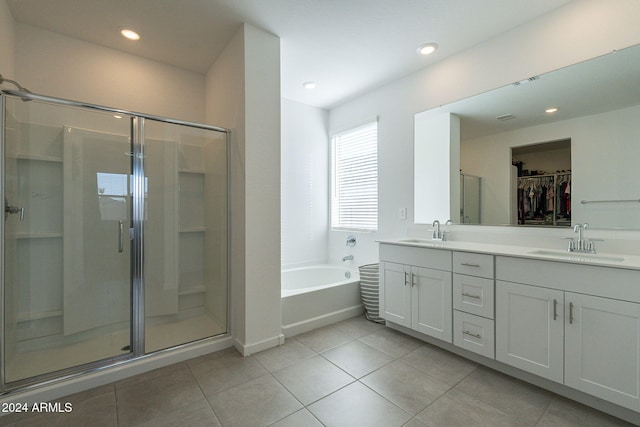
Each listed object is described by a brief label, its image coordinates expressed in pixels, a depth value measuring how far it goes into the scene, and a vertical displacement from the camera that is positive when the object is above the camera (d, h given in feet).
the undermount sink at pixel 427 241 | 8.21 -0.93
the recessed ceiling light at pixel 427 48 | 7.84 +4.78
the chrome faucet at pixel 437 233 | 8.75 -0.67
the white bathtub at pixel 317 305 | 8.29 -3.03
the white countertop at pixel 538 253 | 4.88 -0.91
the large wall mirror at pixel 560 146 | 5.88 +1.64
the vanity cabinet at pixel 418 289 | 7.08 -2.16
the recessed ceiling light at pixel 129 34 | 7.37 +4.92
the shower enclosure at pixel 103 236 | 6.08 -0.61
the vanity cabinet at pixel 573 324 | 4.61 -2.13
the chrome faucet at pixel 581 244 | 6.11 -0.72
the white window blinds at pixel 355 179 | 11.18 +1.44
